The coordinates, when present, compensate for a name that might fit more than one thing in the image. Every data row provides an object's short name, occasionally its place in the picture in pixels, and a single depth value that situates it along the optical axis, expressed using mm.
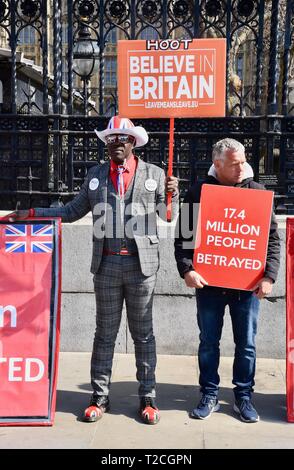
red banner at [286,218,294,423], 4332
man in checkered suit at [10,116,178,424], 4164
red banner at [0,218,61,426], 4250
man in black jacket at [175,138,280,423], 4137
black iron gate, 5785
